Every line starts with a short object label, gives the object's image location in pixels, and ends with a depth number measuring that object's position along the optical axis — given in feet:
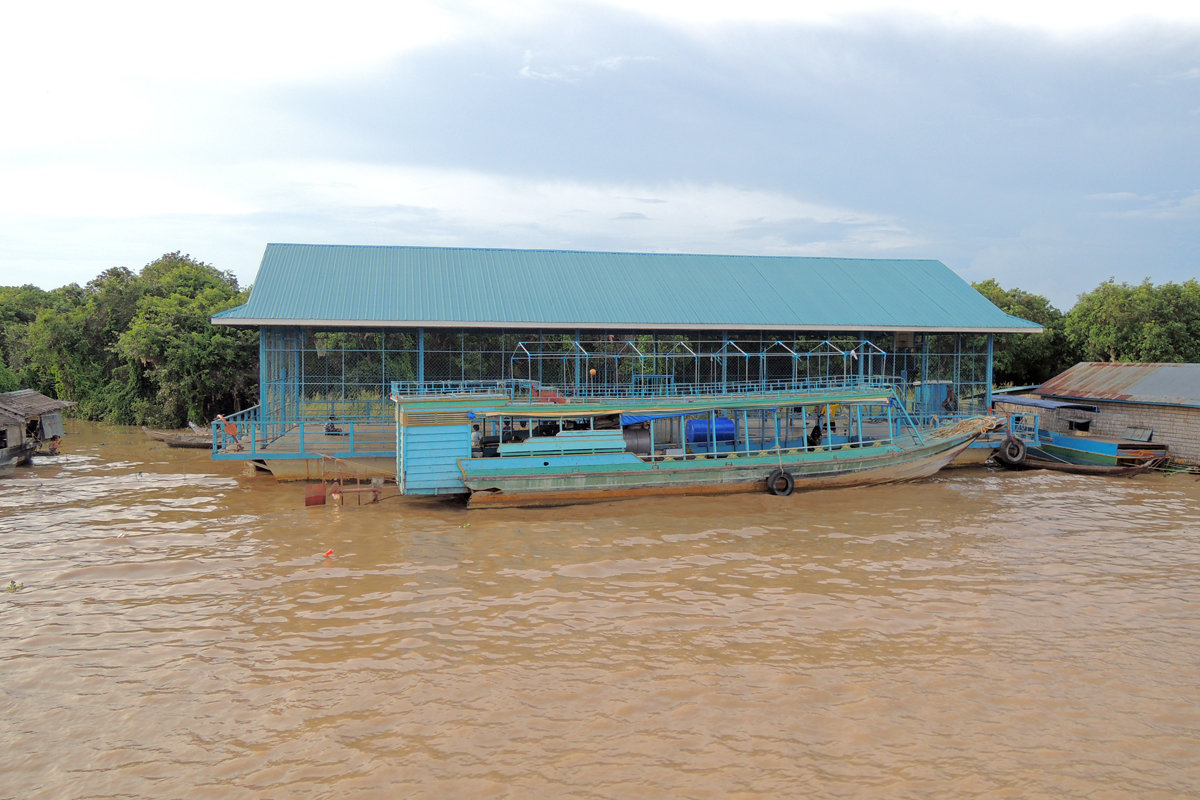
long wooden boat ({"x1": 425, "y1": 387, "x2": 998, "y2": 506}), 62.90
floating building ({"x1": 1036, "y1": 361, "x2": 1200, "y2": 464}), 79.56
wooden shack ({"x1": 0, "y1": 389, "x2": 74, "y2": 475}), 80.12
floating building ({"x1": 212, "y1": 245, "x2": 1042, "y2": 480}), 75.56
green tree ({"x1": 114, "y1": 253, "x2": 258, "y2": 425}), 104.58
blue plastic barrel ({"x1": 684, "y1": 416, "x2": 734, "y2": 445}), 71.67
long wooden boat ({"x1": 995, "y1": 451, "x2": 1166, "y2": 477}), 78.38
